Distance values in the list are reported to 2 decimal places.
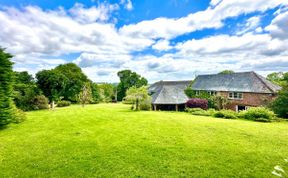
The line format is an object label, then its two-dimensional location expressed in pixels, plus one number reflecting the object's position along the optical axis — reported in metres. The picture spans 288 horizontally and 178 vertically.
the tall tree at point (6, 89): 9.37
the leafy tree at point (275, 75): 38.32
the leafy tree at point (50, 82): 25.14
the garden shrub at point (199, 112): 18.07
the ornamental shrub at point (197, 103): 23.05
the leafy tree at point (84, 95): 26.28
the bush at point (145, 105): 22.65
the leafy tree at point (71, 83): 36.09
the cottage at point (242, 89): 20.88
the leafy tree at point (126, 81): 45.92
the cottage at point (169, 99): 23.84
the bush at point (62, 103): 31.32
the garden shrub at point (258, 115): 14.18
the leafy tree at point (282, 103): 16.24
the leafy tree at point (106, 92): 43.62
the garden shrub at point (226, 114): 15.86
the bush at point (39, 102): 22.57
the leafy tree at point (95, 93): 41.13
